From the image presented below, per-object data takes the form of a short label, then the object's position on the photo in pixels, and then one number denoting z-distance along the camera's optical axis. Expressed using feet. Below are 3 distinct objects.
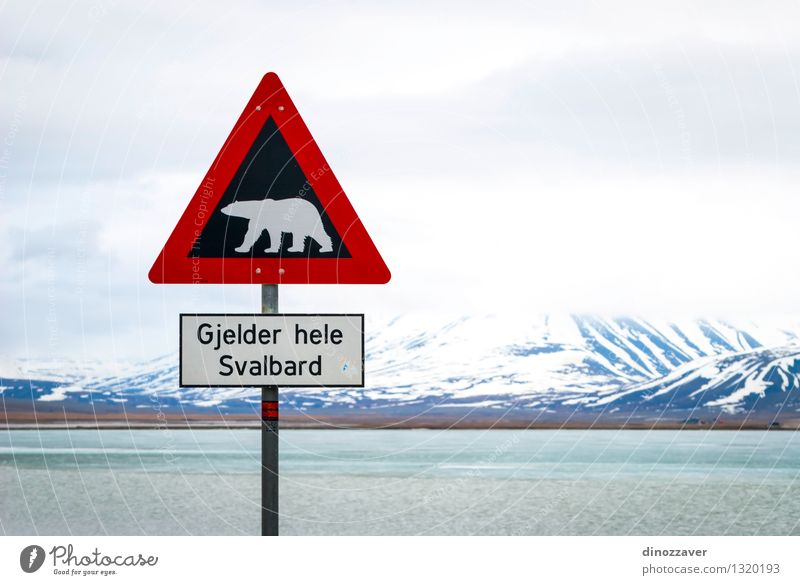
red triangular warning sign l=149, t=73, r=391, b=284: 17.78
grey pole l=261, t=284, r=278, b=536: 17.93
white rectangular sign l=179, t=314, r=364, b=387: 17.84
